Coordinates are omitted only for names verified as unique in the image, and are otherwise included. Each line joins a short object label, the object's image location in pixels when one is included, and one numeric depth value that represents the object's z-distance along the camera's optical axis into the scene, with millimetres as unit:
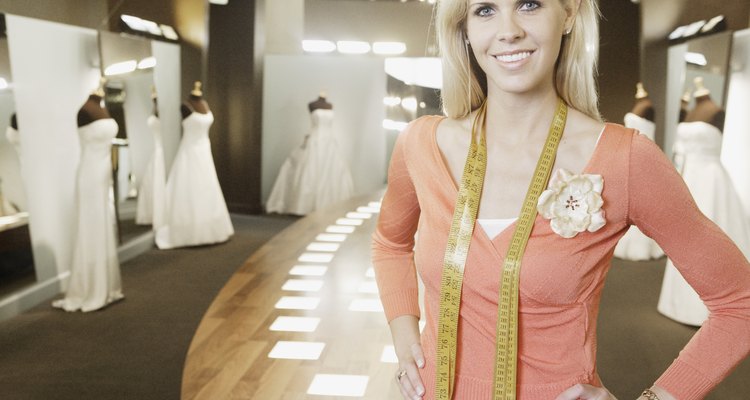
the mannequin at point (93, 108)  2959
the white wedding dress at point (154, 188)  3529
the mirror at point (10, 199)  2625
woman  1225
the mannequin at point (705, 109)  2969
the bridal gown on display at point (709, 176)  2965
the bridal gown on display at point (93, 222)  3049
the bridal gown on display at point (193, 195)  3795
